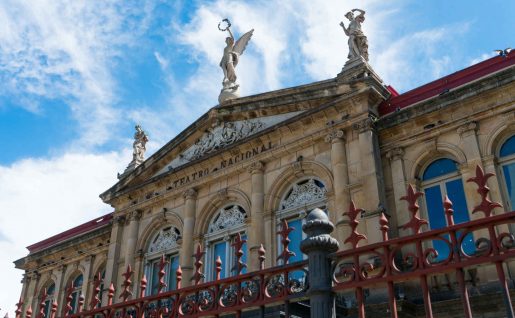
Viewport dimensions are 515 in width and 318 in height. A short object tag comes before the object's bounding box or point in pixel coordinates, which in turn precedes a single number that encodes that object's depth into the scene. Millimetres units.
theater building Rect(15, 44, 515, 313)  12070
